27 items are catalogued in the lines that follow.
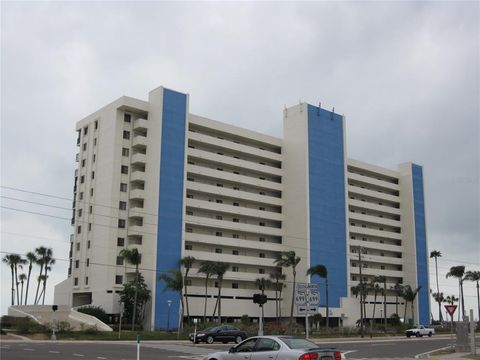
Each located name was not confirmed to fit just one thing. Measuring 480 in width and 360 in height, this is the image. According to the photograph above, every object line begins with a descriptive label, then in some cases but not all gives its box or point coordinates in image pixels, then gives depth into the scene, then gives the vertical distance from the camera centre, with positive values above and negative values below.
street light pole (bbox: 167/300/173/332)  76.47 -1.78
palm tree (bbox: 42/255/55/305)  106.44 +6.66
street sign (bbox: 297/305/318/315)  24.55 -0.17
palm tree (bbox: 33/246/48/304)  105.44 +7.69
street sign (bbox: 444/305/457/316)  36.72 -0.11
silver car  16.83 -1.33
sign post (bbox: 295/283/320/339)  24.58 +0.24
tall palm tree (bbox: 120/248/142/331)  70.88 +5.33
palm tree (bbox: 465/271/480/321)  124.82 +6.55
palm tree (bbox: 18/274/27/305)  115.49 +4.31
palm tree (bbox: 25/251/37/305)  106.62 +7.36
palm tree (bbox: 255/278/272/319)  89.51 +3.17
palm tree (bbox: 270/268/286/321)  91.62 +3.09
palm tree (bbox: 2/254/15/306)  108.44 +6.90
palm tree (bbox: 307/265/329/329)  88.50 +5.00
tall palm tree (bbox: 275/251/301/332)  89.19 +6.60
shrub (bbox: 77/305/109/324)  72.94 -1.28
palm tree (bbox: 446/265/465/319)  117.57 +6.69
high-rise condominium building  80.25 +14.32
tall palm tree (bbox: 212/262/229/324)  81.00 +4.36
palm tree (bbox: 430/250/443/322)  136.25 +11.86
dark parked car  48.66 -2.55
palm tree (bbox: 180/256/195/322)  78.94 +5.18
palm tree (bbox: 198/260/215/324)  80.75 +4.47
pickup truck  75.06 -3.08
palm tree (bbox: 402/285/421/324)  108.25 +2.25
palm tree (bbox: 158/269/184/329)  74.62 +2.84
